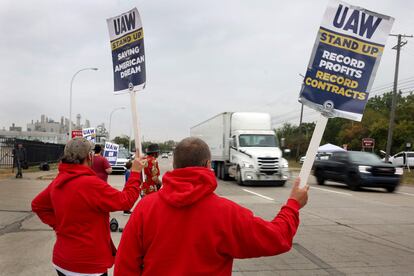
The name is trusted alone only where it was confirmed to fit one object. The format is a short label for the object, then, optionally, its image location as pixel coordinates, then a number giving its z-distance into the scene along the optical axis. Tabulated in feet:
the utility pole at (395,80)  112.09
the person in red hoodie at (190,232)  7.20
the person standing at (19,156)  70.95
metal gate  92.99
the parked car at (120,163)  94.13
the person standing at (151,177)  29.78
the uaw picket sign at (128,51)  15.92
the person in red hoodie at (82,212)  10.71
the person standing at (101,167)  27.04
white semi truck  67.82
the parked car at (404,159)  141.49
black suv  60.39
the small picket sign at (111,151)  56.49
